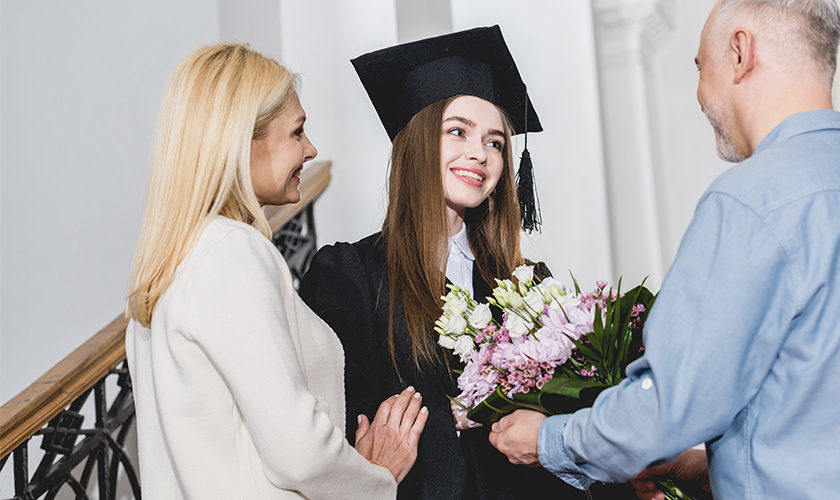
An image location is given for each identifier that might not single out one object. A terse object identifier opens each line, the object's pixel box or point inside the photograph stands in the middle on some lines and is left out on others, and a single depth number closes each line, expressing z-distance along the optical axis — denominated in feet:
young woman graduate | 7.46
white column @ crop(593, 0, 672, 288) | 15.66
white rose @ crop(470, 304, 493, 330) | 6.62
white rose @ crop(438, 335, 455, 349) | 6.74
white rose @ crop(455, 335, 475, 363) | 6.59
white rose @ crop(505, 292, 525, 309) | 6.47
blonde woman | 5.20
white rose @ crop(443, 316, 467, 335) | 6.64
